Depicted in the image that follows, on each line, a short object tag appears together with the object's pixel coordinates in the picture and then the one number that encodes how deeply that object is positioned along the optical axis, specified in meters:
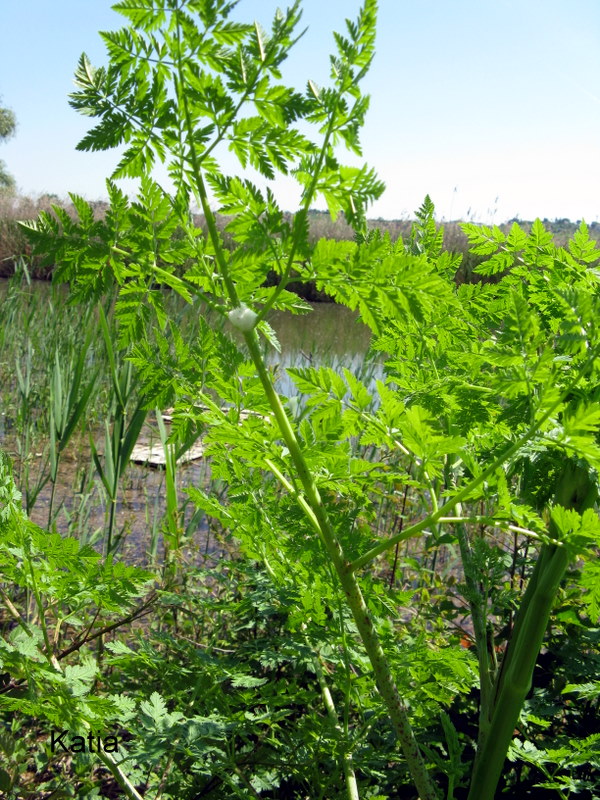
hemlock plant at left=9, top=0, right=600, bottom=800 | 0.77
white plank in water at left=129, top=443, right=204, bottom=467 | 4.48
